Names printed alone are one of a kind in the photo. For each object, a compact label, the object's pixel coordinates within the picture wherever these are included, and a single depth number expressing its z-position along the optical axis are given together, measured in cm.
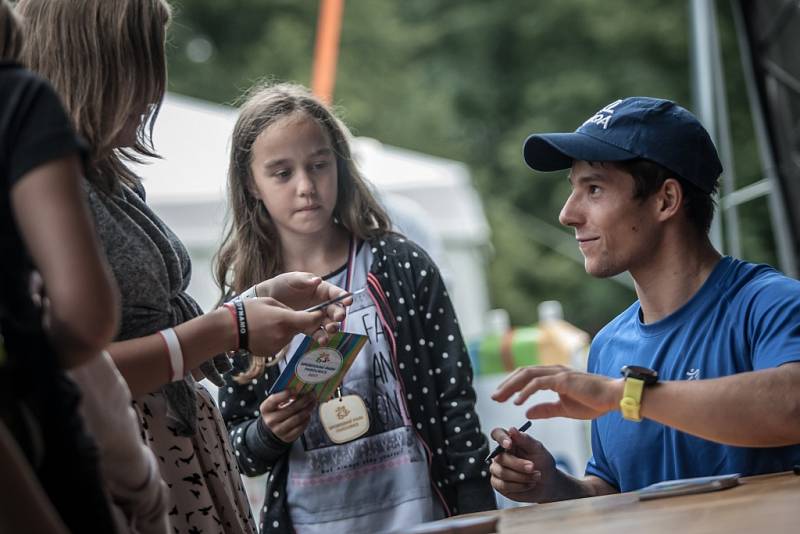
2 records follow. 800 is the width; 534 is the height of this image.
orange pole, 877
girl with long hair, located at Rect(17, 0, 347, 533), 224
